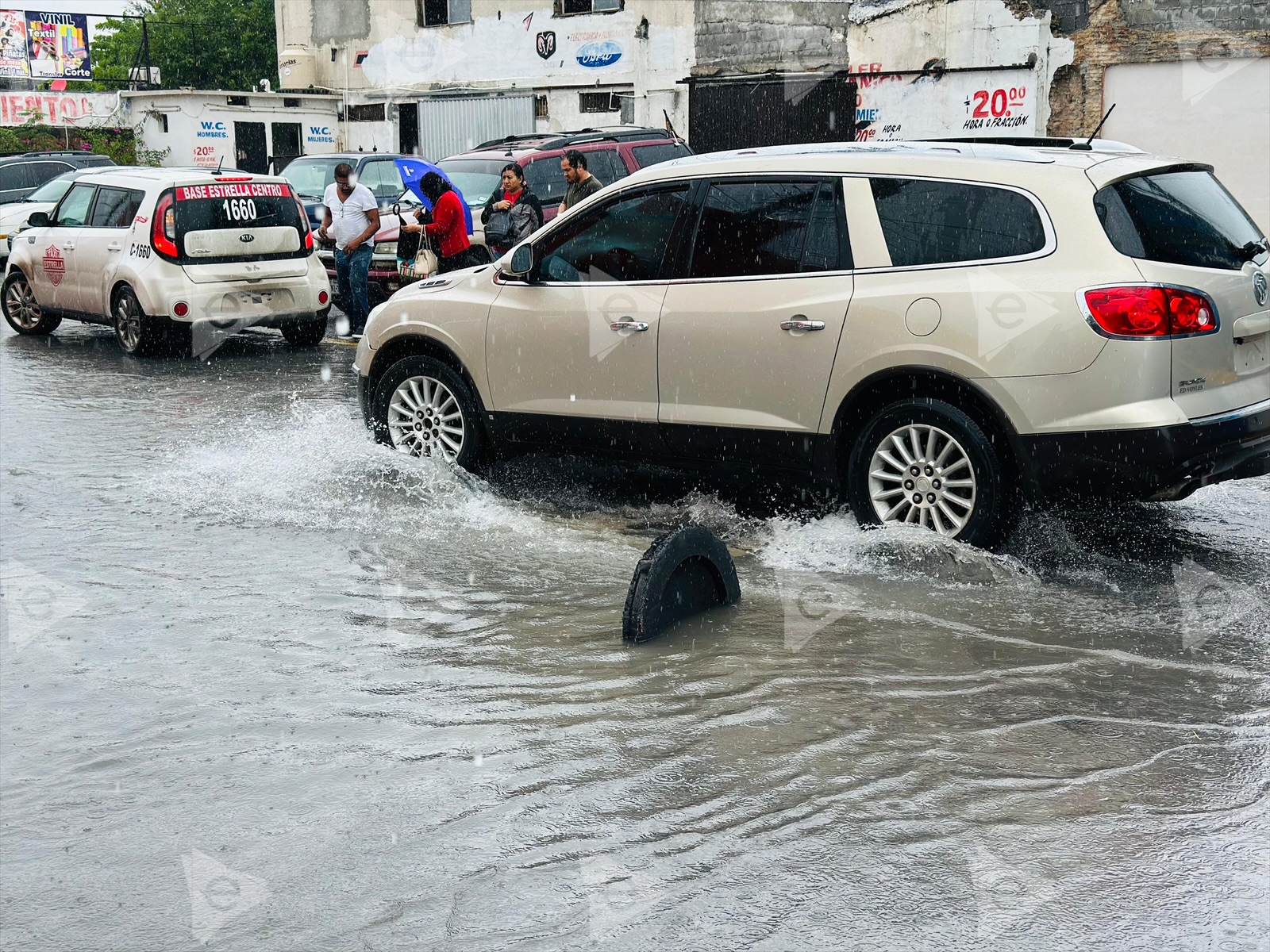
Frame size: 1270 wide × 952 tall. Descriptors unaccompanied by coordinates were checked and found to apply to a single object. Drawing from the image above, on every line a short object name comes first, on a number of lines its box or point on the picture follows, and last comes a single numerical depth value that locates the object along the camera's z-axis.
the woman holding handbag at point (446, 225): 13.09
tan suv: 6.03
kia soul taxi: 13.41
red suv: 16.78
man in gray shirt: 12.23
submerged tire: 5.50
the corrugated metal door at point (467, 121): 33.22
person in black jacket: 12.95
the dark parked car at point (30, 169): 25.81
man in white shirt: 14.02
